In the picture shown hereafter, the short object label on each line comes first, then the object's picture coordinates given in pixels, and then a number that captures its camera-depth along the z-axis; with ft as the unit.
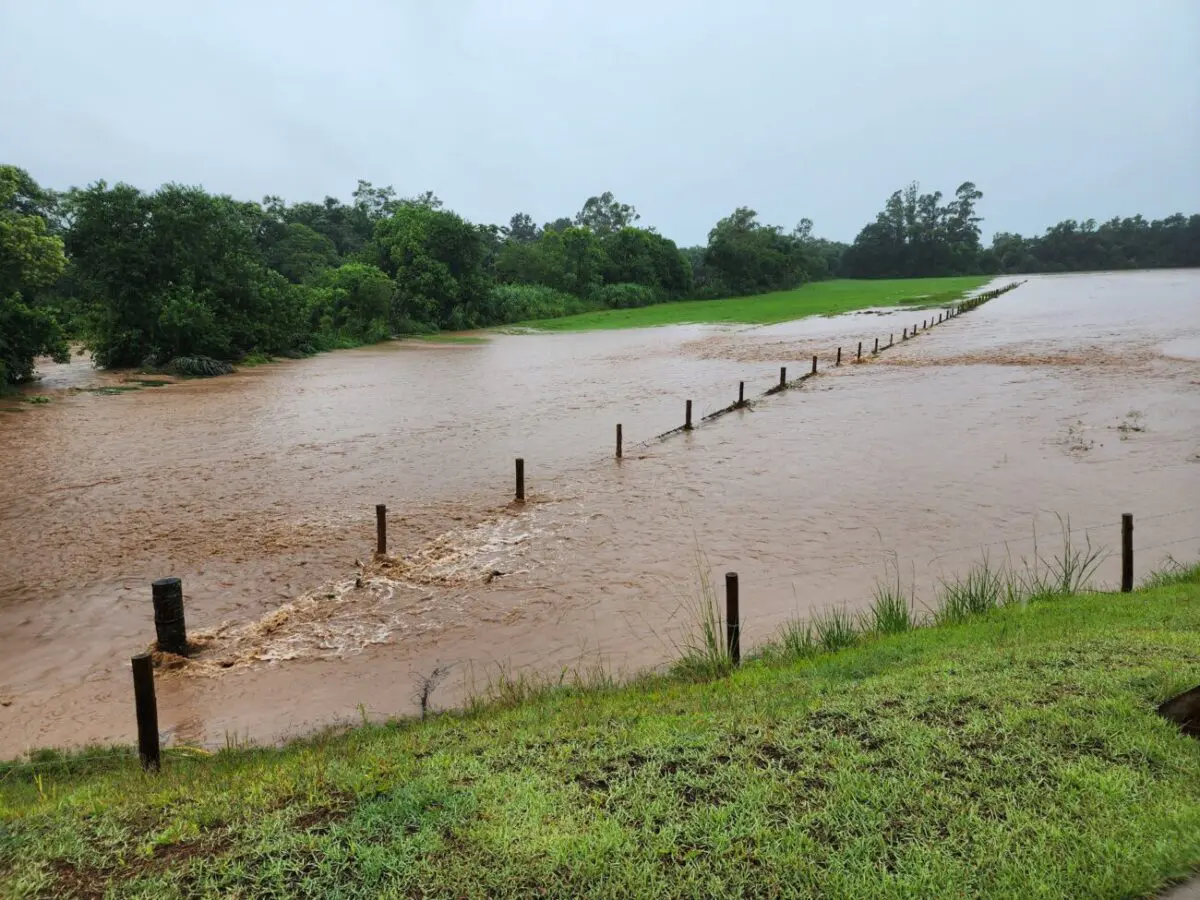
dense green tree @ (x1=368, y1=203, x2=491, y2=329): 188.85
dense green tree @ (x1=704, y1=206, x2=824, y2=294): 306.14
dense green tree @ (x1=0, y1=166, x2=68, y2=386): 80.33
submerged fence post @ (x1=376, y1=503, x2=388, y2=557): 35.63
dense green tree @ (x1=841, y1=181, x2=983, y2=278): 431.84
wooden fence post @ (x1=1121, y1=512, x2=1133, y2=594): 25.81
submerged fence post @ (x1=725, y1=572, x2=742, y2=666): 21.11
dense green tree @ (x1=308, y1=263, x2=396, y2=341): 165.99
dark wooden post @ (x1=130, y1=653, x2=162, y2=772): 16.44
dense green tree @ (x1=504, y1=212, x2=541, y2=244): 440.04
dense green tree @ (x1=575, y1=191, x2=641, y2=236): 385.50
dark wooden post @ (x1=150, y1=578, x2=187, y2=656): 25.67
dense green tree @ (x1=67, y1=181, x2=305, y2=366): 109.81
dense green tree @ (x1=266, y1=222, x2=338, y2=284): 200.85
